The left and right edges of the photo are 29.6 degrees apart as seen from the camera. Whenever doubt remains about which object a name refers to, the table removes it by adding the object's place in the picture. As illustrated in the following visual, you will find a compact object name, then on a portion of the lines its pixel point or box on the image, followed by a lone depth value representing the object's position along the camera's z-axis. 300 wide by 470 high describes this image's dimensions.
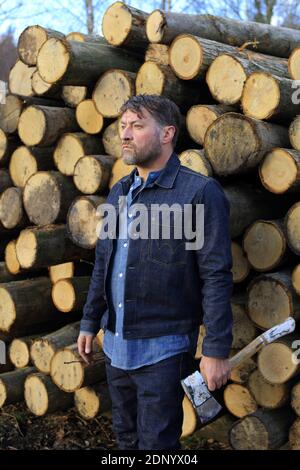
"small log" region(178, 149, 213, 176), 2.95
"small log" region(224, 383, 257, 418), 3.27
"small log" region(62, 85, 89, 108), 3.71
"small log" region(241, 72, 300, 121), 2.96
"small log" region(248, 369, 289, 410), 3.04
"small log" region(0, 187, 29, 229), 3.88
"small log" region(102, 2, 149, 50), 3.46
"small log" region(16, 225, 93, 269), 3.59
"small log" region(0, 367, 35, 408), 3.84
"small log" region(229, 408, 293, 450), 3.09
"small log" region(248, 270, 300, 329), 2.87
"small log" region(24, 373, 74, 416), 3.72
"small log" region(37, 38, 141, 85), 3.41
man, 2.29
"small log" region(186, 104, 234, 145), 3.11
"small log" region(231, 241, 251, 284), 3.06
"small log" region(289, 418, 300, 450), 3.08
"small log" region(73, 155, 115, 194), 3.46
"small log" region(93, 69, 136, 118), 3.41
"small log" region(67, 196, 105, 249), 3.41
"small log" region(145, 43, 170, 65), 3.47
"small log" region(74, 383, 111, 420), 3.65
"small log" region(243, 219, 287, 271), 2.88
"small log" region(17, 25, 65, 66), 3.84
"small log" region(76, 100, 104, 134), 3.63
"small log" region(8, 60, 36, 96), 4.28
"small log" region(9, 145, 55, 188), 3.84
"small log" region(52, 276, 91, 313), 3.68
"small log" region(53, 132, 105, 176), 3.64
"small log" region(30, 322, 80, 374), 3.64
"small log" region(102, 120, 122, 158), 3.54
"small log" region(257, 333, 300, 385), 2.91
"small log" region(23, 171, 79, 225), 3.64
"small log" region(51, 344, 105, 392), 3.47
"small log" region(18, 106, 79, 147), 3.69
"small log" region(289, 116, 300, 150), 2.94
